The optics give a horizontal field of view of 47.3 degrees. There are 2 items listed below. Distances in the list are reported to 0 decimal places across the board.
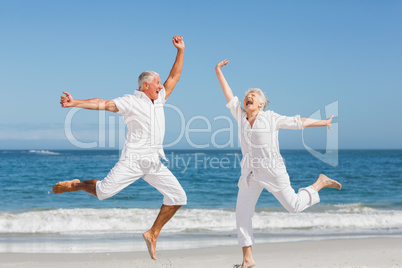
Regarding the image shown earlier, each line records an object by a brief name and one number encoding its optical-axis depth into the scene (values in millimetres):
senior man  5562
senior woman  5453
